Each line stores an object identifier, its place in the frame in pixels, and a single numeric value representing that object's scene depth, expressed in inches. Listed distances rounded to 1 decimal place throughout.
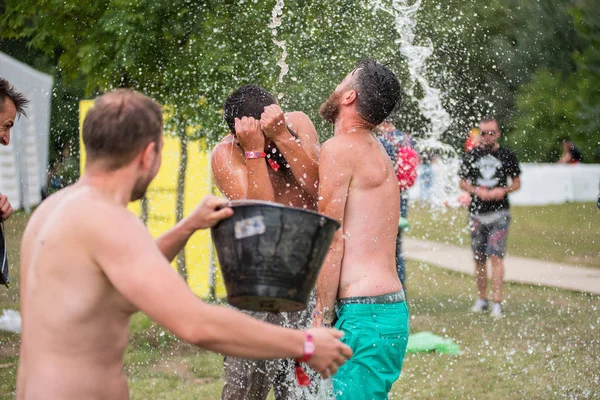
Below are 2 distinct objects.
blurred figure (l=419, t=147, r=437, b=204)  632.9
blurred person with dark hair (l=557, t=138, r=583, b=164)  914.7
